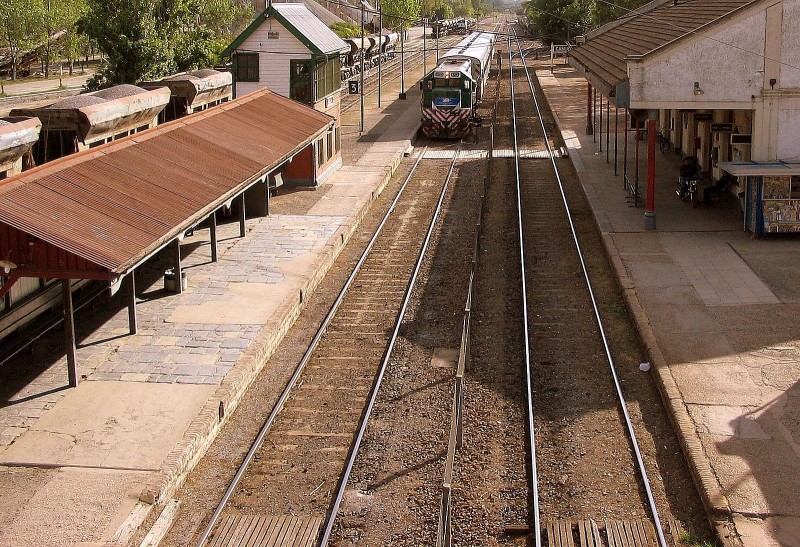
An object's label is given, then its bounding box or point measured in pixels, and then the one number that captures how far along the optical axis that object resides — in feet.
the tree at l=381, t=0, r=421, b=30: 265.54
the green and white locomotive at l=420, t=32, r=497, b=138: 118.93
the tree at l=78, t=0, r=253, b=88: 126.62
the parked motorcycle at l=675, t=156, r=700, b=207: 76.38
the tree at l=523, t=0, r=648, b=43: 241.55
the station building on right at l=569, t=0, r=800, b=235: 64.75
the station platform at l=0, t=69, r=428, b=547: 31.83
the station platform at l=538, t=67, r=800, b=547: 32.68
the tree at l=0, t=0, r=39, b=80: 189.88
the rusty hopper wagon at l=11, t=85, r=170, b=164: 55.62
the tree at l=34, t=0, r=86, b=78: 201.16
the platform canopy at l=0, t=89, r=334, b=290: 37.52
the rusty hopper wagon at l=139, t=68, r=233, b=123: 78.54
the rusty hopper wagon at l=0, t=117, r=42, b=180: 44.50
